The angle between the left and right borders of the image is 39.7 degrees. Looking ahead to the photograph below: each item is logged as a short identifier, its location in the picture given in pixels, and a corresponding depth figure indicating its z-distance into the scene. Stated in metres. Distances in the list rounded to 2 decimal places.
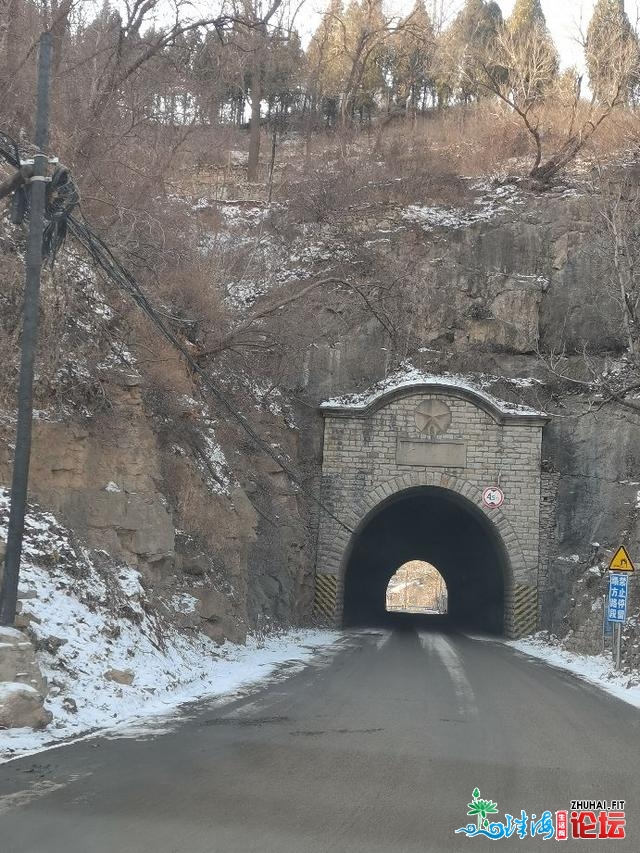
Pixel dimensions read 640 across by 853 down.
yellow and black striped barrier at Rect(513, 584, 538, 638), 24.78
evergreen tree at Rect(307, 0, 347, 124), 44.91
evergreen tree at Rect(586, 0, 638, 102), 28.91
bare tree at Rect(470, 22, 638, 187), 30.55
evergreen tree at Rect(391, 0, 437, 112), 48.94
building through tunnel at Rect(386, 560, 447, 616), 77.25
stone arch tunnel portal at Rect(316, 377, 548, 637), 25.19
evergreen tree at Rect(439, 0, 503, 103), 45.34
